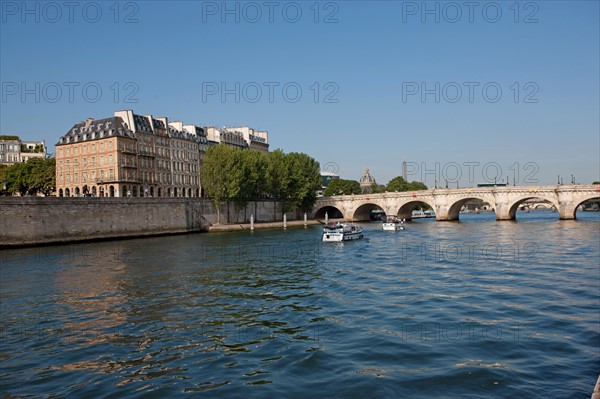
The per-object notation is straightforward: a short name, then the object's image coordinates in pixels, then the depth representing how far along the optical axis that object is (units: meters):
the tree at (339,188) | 157.62
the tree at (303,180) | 106.94
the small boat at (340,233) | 56.41
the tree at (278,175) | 100.06
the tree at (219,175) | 85.56
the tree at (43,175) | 99.25
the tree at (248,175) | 88.01
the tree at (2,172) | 100.66
